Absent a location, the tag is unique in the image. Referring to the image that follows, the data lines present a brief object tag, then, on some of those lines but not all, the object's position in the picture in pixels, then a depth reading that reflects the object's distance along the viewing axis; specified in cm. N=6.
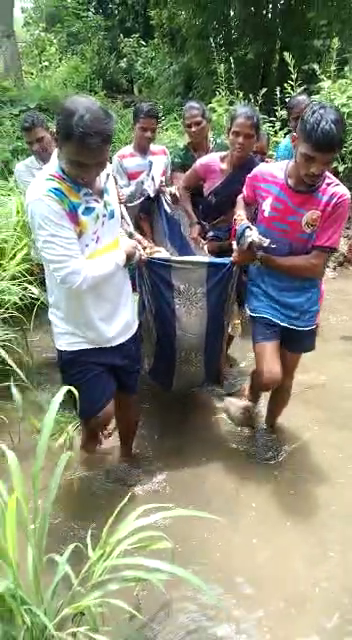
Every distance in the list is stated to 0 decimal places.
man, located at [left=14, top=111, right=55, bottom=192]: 431
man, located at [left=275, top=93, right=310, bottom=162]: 428
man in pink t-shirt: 251
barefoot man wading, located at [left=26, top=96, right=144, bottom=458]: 221
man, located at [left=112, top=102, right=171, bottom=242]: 384
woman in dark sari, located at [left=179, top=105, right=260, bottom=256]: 340
